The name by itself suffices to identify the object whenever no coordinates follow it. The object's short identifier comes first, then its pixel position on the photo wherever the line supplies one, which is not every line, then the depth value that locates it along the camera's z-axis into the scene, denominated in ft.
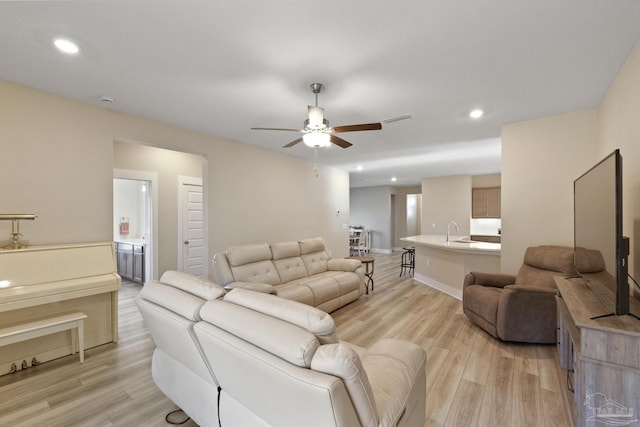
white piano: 7.97
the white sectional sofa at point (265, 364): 3.34
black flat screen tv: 4.92
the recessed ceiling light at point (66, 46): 6.40
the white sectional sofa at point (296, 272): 12.09
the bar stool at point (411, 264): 21.90
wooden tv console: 4.52
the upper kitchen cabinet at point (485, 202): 24.79
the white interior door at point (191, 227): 17.61
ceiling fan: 8.18
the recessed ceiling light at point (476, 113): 10.50
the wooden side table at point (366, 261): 16.98
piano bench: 7.57
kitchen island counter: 14.17
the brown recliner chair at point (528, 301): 9.55
